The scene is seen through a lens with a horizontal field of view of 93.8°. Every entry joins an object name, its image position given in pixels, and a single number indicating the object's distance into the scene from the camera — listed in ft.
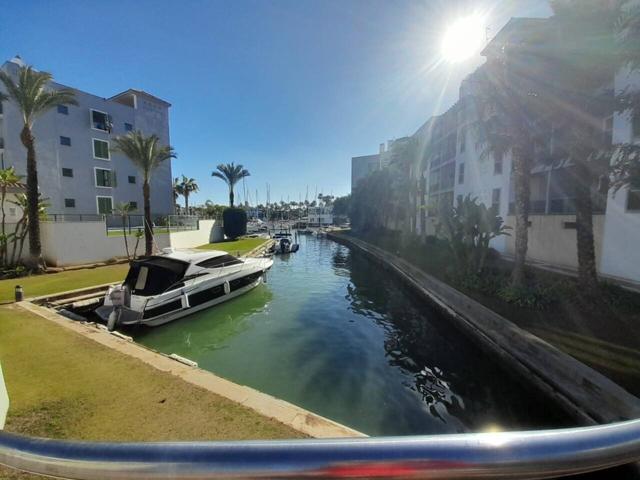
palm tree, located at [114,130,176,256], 65.77
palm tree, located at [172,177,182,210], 178.46
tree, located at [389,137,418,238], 101.45
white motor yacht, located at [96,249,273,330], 31.58
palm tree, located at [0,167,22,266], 49.32
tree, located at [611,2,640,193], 25.62
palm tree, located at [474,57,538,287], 32.48
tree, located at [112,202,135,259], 64.40
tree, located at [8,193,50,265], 51.35
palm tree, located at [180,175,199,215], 178.70
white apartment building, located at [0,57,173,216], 83.20
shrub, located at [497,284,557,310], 30.25
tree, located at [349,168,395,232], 137.01
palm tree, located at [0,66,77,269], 49.03
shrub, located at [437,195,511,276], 42.27
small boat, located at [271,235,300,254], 103.91
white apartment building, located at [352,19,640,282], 37.06
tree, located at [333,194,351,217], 278.46
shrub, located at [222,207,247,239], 117.19
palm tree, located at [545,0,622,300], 27.76
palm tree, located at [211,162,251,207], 132.05
